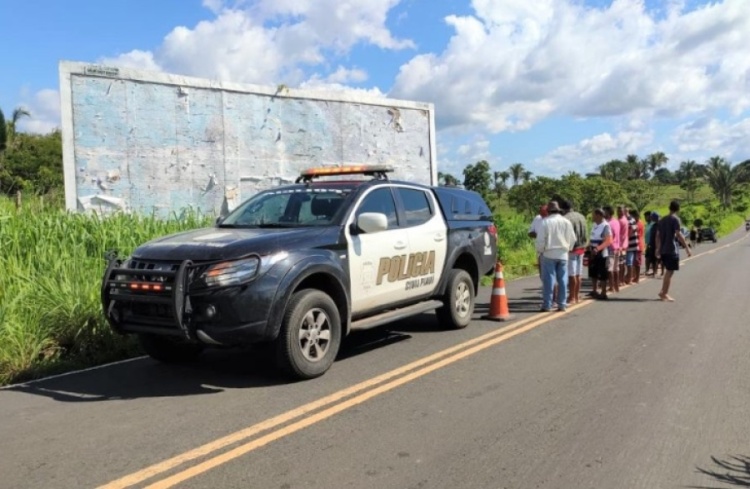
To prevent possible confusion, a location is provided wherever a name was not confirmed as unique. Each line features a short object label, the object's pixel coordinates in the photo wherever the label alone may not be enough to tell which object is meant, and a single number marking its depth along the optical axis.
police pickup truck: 5.46
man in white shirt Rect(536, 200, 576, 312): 10.04
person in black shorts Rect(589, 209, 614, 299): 11.91
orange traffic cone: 9.54
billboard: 12.12
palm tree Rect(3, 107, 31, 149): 44.14
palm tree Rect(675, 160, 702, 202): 101.69
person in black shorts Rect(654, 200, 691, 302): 11.53
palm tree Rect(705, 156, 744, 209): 92.31
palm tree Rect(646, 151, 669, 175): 100.16
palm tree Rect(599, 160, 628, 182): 88.81
